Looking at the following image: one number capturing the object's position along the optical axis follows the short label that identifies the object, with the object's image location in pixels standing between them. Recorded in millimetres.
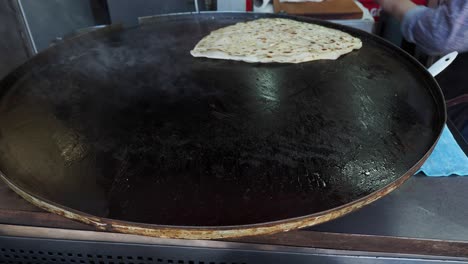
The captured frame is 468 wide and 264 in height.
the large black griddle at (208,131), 870
